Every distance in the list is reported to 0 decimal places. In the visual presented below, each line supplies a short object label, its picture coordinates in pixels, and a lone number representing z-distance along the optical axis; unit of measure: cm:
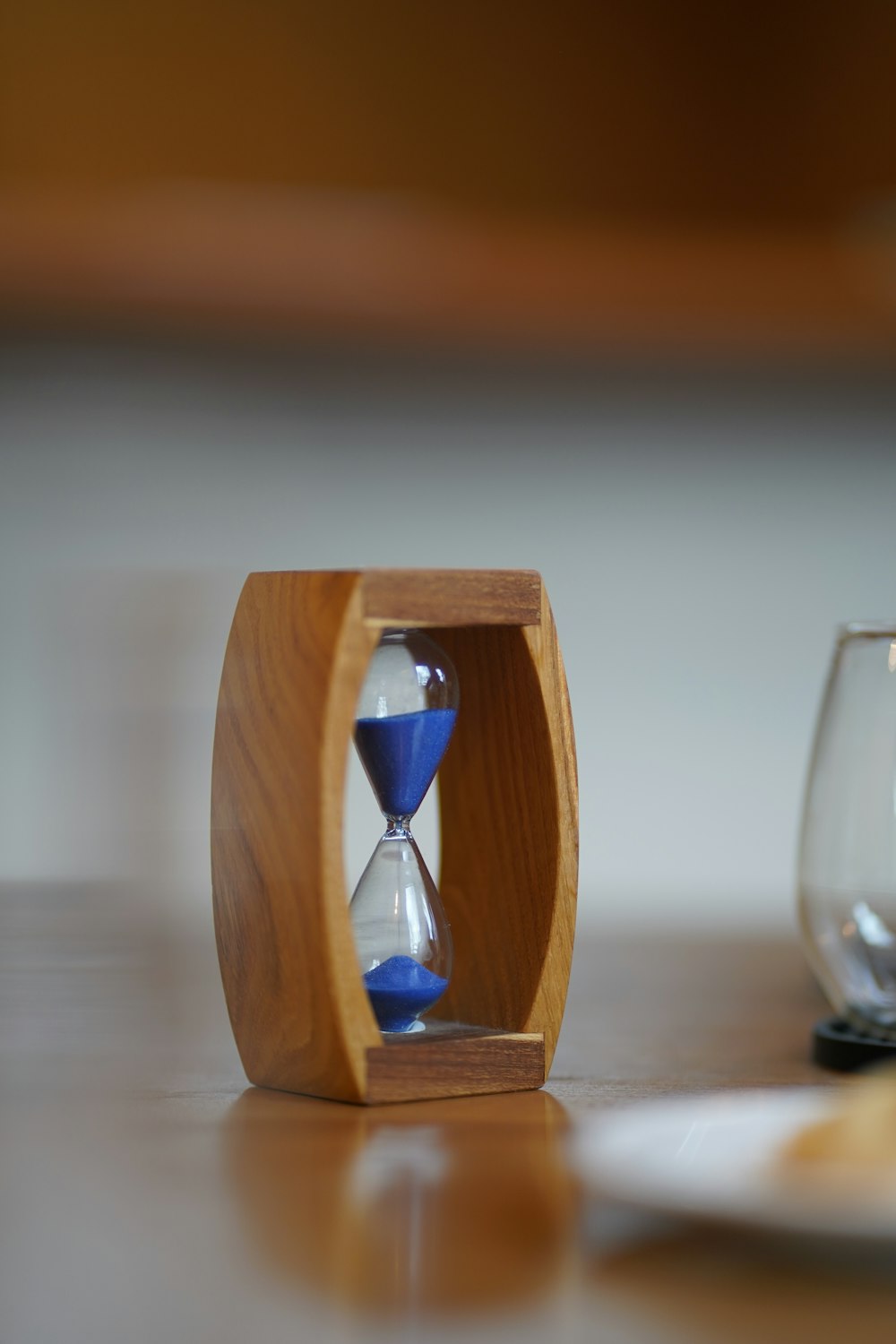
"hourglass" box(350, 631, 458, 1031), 69
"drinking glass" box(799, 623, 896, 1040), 70
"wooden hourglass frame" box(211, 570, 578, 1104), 67
